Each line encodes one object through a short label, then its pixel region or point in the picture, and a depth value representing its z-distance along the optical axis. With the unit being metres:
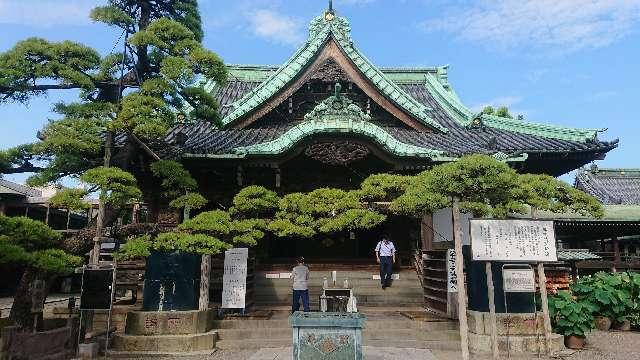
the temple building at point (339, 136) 12.16
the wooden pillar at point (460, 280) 7.59
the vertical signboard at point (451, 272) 11.51
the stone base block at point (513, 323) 9.66
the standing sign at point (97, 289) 8.70
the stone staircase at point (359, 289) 13.73
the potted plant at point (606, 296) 12.77
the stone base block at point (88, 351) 9.00
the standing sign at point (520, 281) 9.80
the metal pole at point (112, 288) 8.69
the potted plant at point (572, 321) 10.19
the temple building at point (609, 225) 20.14
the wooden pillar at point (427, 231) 14.22
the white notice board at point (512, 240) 8.48
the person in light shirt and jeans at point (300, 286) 11.59
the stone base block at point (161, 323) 9.66
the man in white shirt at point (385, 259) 13.83
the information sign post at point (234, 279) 11.45
